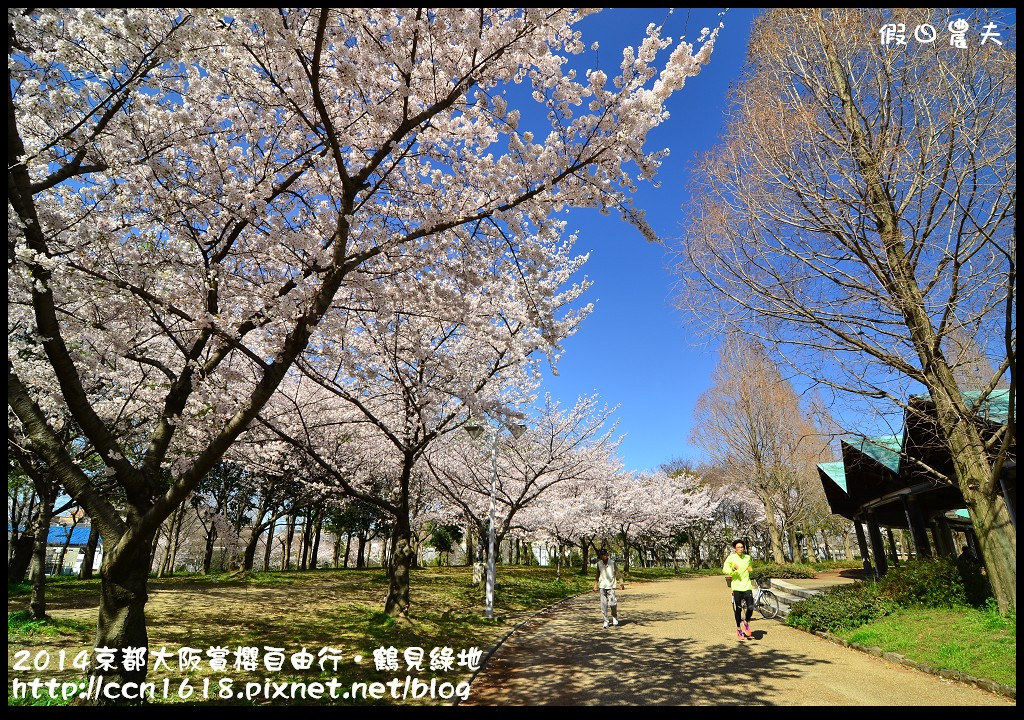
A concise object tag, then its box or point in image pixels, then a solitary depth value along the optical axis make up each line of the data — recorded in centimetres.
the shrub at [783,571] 2316
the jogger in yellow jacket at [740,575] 966
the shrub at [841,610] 993
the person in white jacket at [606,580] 1202
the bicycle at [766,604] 1313
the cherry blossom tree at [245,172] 465
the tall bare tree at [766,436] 2558
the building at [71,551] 3883
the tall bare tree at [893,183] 734
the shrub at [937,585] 920
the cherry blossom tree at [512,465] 1716
